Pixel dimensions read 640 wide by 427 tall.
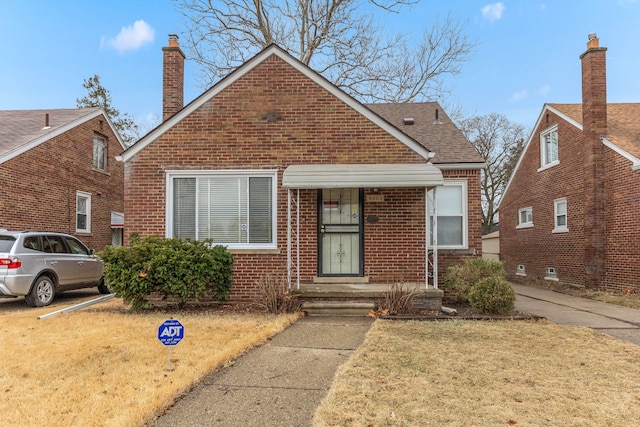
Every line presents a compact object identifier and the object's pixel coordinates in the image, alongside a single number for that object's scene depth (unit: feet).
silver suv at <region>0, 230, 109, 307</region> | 26.13
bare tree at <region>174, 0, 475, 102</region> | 60.59
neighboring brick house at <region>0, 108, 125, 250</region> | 41.08
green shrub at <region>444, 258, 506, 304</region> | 26.55
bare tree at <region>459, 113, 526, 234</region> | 107.14
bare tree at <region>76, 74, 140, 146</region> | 96.89
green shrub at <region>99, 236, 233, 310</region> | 23.61
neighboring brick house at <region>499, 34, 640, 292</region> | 36.47
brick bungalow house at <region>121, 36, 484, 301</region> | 27.78
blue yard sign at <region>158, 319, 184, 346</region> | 13.37
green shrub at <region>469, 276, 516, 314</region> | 23.79
